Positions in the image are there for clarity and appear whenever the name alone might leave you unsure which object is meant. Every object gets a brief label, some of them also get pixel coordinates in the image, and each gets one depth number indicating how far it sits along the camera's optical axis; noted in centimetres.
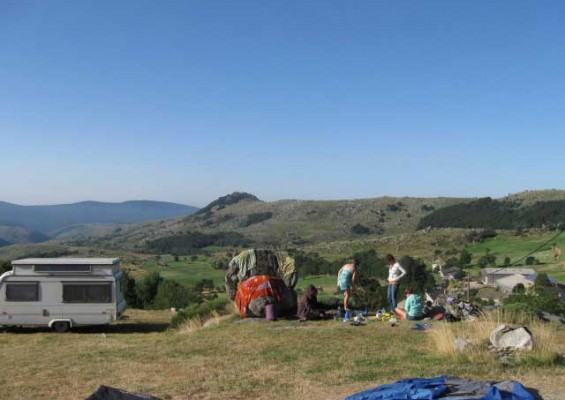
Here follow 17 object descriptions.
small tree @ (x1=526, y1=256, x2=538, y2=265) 9100
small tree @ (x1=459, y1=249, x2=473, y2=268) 8700
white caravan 2038
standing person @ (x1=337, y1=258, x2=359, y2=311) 1797
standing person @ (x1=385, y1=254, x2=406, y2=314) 1745
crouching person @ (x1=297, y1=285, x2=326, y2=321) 1741
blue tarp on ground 723
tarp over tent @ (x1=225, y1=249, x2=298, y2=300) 2089
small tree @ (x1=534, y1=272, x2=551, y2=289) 6103
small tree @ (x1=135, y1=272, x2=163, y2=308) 4356
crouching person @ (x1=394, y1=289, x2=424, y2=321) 1655
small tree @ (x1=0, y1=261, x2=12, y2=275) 3297
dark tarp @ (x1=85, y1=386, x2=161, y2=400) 629
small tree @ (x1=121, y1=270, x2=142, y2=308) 4253
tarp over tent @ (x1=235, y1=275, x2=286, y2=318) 1819
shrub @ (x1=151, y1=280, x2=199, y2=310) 4044
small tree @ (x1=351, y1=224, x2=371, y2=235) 17150
